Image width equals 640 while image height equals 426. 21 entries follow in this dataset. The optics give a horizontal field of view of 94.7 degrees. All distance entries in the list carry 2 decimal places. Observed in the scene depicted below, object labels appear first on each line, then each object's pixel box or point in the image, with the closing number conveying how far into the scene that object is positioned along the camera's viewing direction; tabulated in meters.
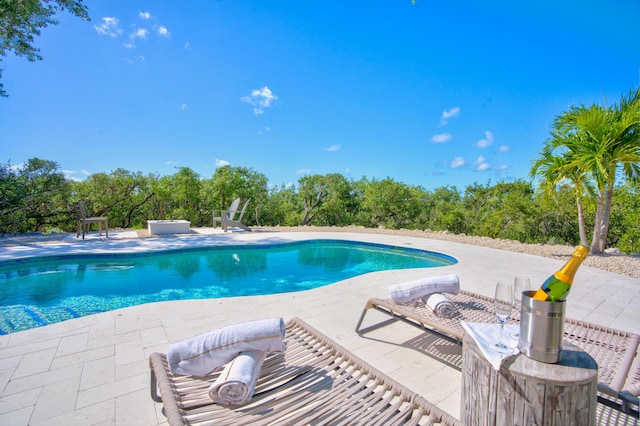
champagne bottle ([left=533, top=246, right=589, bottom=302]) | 1.03
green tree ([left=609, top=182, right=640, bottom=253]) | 8.76
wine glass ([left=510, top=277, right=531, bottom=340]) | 1.30
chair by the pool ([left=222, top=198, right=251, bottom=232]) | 10.96
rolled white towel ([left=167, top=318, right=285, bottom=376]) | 1.56
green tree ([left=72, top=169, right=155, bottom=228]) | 13.63
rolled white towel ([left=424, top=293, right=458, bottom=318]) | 2.40
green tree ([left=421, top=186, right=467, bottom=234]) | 14.55
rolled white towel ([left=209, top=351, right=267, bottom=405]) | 1.36
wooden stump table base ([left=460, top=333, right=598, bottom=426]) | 1.02
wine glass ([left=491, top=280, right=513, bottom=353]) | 1.45
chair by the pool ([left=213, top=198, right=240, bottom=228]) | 11.45
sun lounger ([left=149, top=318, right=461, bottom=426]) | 1.27
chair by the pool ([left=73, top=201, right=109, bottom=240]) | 8.52
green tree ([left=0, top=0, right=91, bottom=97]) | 7.67
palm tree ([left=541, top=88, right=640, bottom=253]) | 6.16
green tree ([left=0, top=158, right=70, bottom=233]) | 9.71
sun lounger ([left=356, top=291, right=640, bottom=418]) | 1.47
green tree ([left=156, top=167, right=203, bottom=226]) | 13.62
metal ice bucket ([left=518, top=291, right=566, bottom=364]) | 1.07
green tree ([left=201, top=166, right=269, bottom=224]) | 14.20
